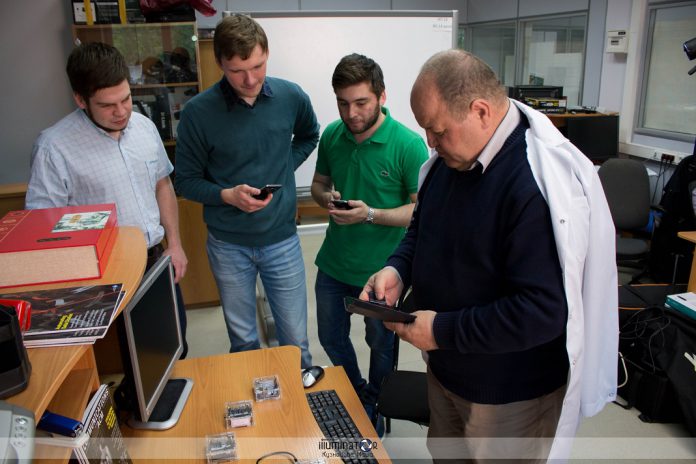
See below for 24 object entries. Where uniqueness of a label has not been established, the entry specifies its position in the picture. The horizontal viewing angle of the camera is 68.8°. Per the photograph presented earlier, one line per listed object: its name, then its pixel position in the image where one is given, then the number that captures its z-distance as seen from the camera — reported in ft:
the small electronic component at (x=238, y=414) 4.16
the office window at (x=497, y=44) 22.21
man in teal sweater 5.83
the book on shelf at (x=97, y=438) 2.58
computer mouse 5.02
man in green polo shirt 6.14
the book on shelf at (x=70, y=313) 2.74
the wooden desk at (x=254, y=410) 3.93
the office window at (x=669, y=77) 14.06
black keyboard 4.09
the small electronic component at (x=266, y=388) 4.50
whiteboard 10.75
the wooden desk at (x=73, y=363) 2.35
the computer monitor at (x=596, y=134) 15.42
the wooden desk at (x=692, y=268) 8.89
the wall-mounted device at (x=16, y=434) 1.82
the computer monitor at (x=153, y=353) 3.60
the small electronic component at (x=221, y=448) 3.80
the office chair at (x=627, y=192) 12.00
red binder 3.21
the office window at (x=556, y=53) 18.08
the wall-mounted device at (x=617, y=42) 15.47
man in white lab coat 3.54
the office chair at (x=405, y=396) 5.73
